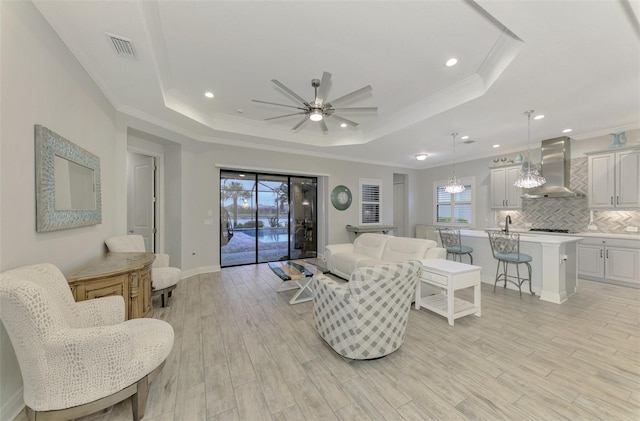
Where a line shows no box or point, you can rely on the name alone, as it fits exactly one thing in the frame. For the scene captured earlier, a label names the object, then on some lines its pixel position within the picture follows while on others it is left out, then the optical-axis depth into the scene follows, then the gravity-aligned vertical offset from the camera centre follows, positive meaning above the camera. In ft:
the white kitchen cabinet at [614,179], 14.21 +1.81
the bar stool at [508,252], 12.37 -2.37
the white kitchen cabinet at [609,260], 13.94 -3.22
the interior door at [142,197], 16.03 +0.88
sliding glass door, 19.40 -0.69
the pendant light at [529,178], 14.42 +1.85
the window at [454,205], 23.24 +0.36
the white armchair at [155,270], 10.65 -2.93
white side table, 9.60 -3.12
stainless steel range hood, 16.46 +2.82
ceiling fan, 8.99 +4.39
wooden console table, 6.83 -2.18
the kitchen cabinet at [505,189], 19.43 +1.64
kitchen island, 11.77 -2.97
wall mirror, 6.31 +0.85
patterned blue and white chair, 6.87 -3.02
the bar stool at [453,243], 15.01 -2.18
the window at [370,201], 24.44 +0.85
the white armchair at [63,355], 4.26 -2.88
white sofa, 12.09 -2.50
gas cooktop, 17.05 -1.60
